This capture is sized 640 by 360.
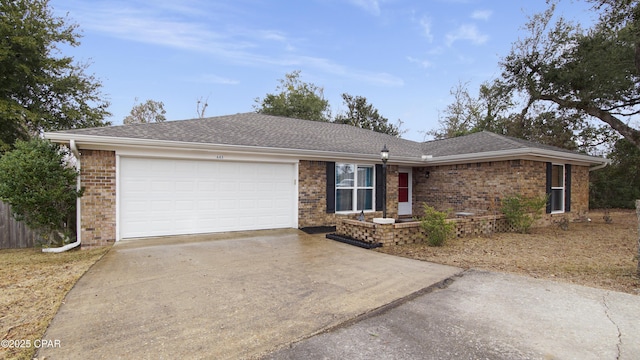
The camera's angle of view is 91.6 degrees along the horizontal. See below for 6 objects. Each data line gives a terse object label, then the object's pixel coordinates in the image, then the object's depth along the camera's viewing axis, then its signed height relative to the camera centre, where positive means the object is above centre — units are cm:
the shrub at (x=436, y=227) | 672 -103
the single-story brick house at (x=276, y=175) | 674 +8
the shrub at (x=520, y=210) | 845 -83
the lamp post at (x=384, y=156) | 795 +58
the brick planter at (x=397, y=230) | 682 -122
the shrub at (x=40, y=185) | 592 -19
